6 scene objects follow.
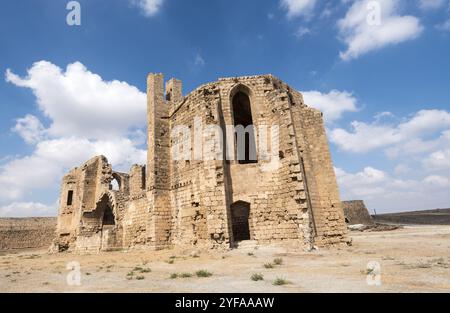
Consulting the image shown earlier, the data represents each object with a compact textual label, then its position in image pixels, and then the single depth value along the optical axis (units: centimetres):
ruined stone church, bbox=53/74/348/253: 1255
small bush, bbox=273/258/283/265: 810
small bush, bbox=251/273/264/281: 573
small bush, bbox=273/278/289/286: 517
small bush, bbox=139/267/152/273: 757
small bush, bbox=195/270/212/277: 654
